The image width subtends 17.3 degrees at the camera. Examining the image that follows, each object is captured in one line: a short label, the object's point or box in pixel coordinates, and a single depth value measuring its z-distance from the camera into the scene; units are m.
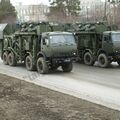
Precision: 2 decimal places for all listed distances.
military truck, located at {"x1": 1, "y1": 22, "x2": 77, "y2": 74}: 20.39
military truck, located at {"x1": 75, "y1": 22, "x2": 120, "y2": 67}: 24.03
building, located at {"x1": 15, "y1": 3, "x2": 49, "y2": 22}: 105.31
